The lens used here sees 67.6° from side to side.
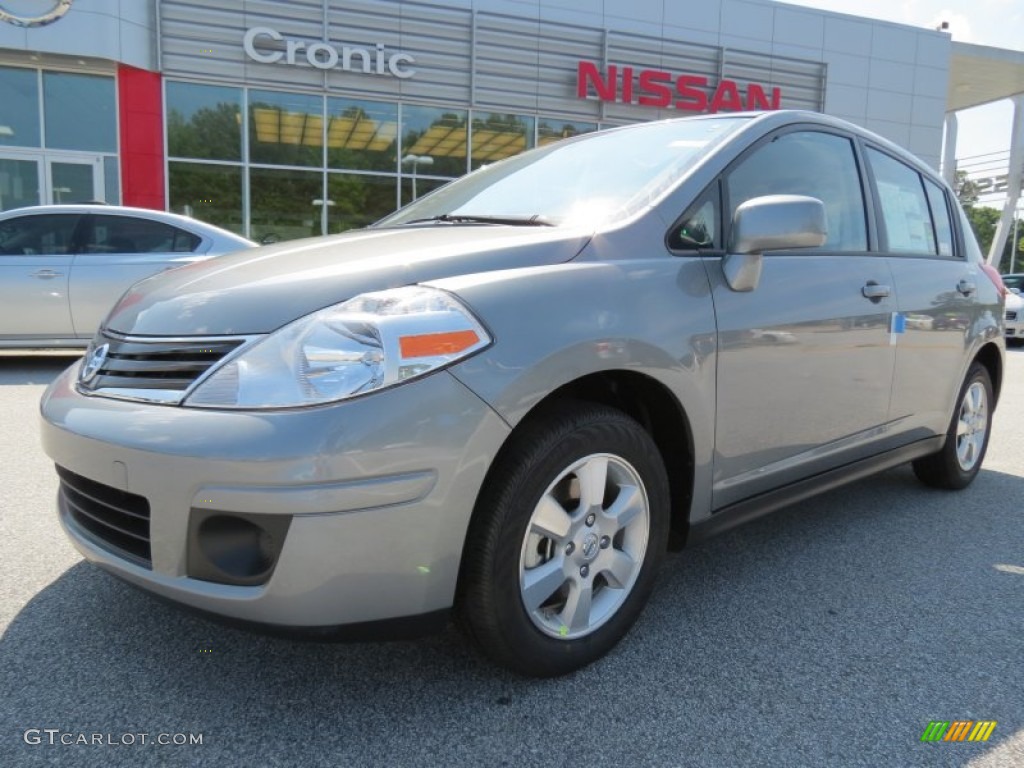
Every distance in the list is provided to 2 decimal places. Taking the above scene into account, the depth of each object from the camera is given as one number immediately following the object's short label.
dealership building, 12.25
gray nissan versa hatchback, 1.62
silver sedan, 6.79
